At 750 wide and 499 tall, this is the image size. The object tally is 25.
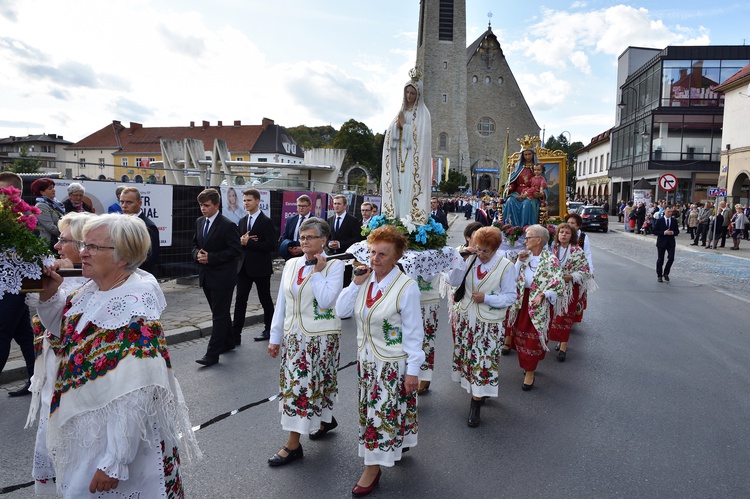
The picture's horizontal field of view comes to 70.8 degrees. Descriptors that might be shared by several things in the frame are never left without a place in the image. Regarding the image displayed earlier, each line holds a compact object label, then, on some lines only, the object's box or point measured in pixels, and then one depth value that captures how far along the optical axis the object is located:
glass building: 37.88
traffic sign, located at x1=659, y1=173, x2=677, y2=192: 23.23
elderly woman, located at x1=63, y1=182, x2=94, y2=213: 7.35
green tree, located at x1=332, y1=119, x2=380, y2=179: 70.38
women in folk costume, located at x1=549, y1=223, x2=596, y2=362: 6.88
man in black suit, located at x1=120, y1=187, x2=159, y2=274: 5.82
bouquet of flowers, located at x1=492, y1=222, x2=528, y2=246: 8.37
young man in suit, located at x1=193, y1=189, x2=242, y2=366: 6.21
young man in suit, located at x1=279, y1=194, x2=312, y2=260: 7.87
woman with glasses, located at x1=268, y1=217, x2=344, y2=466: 3.88
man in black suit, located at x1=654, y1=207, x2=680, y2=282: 13.26
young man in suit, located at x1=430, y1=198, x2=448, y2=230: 17.72
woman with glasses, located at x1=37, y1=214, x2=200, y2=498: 2.26
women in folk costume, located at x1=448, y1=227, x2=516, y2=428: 4.76
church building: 69.75
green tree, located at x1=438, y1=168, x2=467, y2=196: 63.22
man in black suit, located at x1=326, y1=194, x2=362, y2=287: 9.01
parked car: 31.55
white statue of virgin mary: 5.69
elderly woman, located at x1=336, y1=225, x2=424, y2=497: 3.51
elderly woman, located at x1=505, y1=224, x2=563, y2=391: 5.77
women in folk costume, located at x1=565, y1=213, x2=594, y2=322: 7.61
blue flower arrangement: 5.08
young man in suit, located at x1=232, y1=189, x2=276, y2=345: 6.93
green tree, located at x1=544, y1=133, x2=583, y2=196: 118.78
